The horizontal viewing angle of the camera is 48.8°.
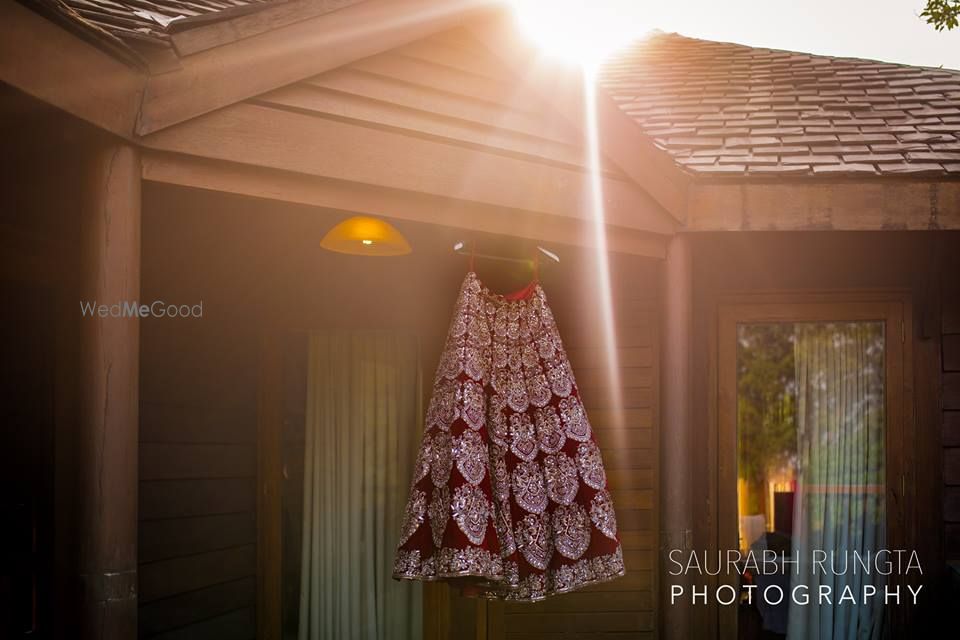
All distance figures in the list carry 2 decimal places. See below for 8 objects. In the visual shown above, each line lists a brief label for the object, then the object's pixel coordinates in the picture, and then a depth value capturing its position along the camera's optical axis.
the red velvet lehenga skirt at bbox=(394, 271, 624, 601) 4.13
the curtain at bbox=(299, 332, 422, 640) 5.45
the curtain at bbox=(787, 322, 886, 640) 5.43
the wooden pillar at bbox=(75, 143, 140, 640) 2.96
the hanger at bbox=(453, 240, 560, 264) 4.51
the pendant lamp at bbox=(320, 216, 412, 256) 4.39
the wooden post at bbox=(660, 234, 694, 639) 4.39
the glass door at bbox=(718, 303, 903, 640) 5.43
